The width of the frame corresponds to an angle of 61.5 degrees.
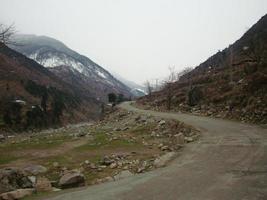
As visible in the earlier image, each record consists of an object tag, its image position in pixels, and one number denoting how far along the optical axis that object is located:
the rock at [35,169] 11.92
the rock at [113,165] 11.60
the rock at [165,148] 13.72
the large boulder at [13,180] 8.61
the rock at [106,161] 12.24
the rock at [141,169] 10.37
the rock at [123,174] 9.70
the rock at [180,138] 14.78
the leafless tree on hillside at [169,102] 38.29
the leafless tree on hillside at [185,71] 107.96
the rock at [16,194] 7.87
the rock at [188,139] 14.62
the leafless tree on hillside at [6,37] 15.61
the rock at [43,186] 9.00
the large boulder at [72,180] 9.15
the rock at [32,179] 9.75
